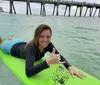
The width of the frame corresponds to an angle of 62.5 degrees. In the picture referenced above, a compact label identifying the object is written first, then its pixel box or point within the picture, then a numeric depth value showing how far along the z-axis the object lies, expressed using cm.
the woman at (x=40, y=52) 144
